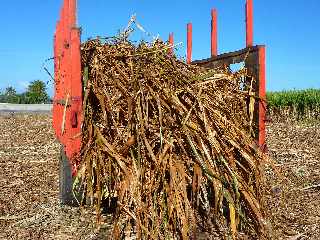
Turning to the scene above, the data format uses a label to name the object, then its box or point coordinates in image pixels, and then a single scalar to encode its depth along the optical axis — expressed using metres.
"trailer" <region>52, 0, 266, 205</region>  3.48
